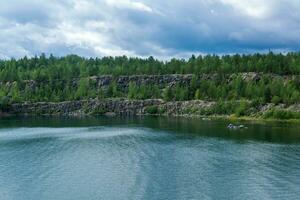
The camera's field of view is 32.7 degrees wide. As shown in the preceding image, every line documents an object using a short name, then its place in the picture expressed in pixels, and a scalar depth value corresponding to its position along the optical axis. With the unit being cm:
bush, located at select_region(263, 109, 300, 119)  19438
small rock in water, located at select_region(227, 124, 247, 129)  16725
